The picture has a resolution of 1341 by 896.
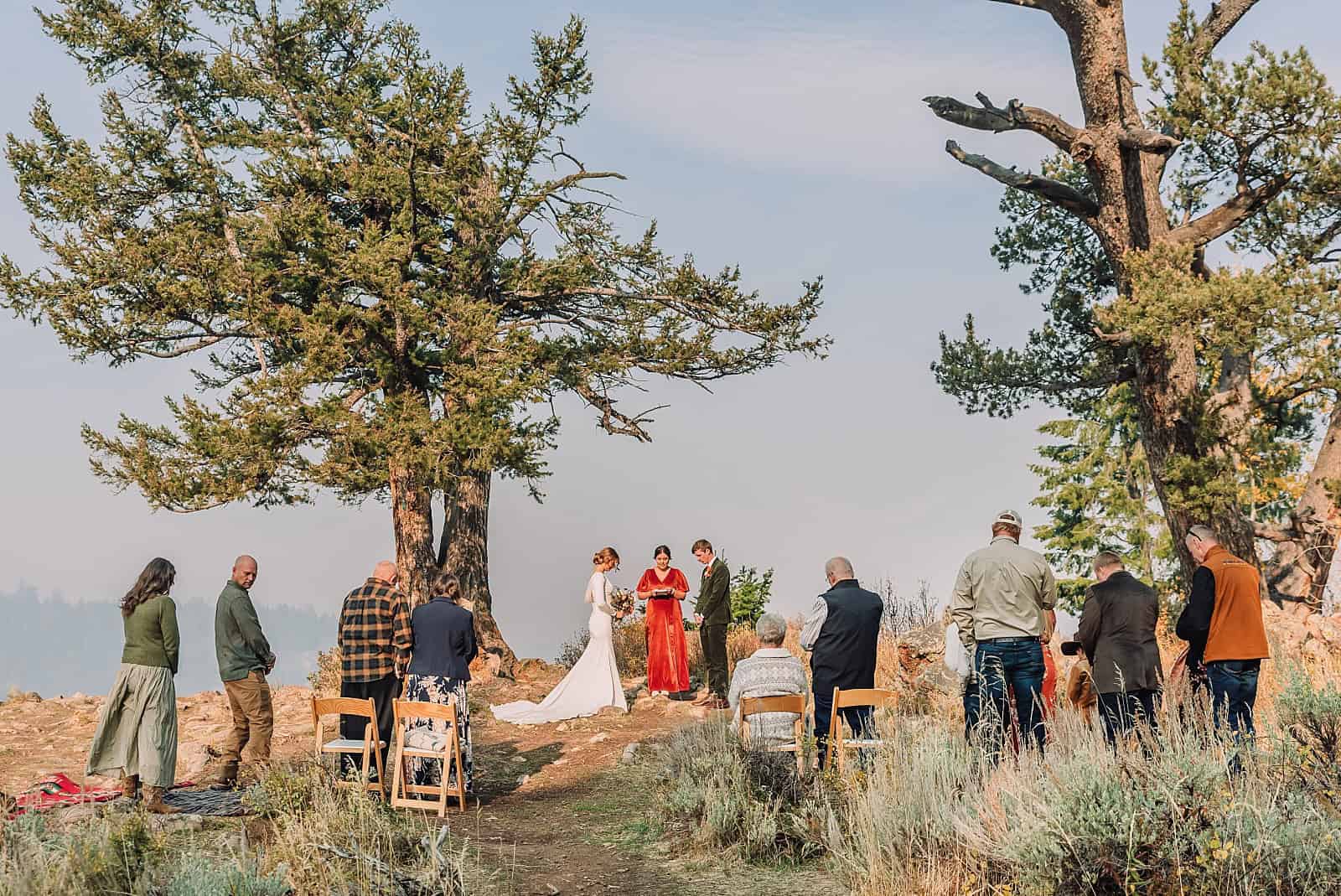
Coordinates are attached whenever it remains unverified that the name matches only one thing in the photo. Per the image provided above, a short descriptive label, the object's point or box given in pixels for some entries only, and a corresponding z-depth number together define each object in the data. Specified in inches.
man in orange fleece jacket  334.3
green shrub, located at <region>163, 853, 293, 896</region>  213.9
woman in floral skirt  397.4
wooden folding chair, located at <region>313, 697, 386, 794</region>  356.8
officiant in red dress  607.2
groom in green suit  571.2
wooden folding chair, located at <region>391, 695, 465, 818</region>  362.6
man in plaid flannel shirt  406.6
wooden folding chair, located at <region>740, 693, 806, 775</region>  340.8
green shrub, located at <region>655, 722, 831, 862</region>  301.9
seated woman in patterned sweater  362.0
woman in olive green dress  379.9
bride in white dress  585.6
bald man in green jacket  418.6
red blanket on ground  374.6
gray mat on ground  371.9
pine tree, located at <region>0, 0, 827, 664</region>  643.5
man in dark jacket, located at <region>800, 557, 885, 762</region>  362.6
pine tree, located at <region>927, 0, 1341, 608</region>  524.1
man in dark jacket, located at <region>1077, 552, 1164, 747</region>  340.5
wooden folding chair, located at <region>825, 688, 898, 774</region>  331.0
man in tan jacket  340.2
